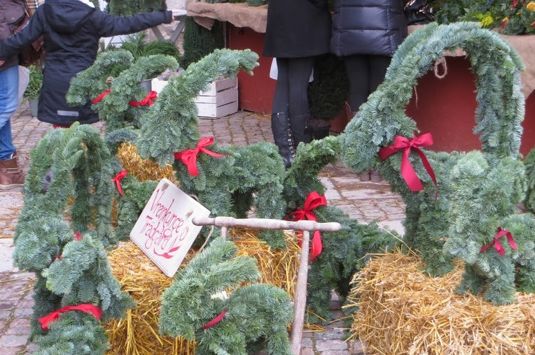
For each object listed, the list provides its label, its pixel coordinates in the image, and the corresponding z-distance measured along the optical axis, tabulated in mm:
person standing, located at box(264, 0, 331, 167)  6258
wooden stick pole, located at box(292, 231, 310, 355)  3160
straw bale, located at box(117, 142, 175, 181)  4957
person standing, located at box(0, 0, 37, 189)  6379
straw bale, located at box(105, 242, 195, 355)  3379
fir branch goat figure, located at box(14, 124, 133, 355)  2938
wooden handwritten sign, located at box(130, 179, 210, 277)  3418
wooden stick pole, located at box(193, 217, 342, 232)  3177
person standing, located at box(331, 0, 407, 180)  5922
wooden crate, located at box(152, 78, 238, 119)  9008
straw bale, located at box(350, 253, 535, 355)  2967
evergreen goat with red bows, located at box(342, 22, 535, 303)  3264
